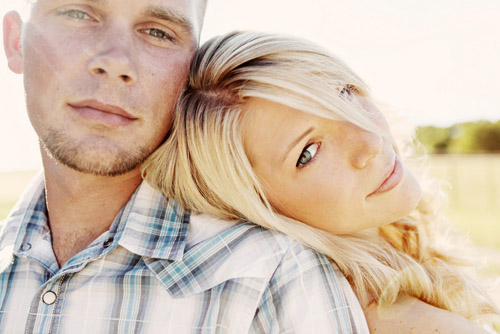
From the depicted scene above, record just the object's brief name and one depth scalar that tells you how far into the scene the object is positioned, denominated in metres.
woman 0.49
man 0.46
